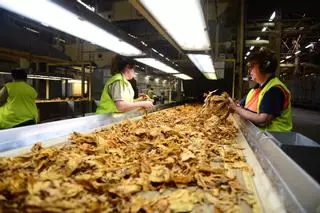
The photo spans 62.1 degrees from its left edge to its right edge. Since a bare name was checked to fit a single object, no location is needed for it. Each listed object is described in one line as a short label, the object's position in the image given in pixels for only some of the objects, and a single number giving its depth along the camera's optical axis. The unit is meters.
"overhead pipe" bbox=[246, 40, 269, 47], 7.63
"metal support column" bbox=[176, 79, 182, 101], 11.37
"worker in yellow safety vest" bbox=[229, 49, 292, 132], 2.88
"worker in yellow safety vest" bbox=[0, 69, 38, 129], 4.33
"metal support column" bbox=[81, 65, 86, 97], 8.69
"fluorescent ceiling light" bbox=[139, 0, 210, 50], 2.10
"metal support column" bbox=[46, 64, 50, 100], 9.60
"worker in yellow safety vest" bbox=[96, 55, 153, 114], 4.04
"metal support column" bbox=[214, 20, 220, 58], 6.49
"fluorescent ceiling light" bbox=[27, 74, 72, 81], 7.38
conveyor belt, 1.03
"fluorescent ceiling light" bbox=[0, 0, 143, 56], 2.14
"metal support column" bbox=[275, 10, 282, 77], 6.61
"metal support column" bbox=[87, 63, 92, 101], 9.11
